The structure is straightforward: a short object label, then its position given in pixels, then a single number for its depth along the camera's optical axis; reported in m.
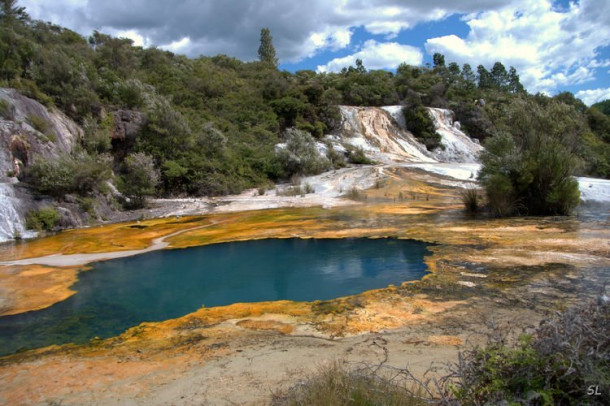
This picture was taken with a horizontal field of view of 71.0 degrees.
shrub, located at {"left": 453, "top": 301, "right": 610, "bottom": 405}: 2.38
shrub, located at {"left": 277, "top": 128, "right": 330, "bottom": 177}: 24.83
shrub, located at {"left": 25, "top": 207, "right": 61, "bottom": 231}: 13.59
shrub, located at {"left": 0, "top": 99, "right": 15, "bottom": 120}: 16.15
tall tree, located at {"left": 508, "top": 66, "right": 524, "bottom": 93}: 65.06
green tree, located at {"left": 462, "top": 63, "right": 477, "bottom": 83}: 55.25
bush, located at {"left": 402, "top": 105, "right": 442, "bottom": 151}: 36.56
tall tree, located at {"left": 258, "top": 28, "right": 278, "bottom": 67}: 56.44
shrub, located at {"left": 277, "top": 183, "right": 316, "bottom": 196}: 20.75
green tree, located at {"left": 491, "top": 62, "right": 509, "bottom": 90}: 65.06
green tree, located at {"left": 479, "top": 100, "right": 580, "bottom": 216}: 13.00
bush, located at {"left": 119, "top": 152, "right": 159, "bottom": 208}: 18.34
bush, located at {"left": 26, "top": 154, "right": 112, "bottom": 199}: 14.59
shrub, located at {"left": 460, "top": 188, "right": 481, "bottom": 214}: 14.32
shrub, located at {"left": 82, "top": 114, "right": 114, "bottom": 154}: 19.91
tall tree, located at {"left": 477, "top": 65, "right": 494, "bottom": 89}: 63.53
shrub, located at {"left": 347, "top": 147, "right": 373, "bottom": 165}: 28.71
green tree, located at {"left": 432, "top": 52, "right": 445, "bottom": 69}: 63.04
